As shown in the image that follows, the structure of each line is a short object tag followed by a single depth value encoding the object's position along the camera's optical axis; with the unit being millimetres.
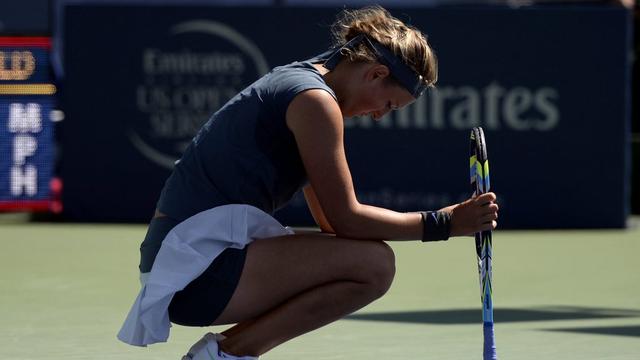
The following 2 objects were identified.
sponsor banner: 24031
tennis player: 8422
